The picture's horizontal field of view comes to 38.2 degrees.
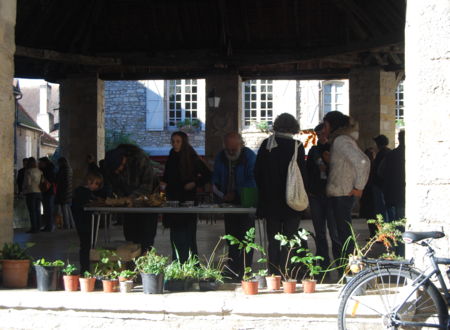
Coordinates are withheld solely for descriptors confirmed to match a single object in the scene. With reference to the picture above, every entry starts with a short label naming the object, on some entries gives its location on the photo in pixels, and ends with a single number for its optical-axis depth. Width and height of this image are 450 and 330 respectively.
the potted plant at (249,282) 4.91
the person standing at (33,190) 11.60
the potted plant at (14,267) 5.08
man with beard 6.41
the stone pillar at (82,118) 13.68
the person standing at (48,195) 11.96
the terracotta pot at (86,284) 5.01
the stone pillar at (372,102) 12.89
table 5.83
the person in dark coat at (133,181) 6.55
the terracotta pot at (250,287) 4.90
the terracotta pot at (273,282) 5.05
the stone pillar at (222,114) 13.70
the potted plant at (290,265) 4.94
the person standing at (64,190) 11.87
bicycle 3.97
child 6.10
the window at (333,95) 24.81
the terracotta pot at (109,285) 4.98
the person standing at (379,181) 7.66
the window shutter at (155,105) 24.98
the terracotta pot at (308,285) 4.93
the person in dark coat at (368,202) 7.99
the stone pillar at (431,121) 4.36
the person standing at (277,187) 5.66
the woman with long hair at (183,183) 6.41
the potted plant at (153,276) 4.90
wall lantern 13.57
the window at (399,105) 23.48
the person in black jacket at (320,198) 6.11
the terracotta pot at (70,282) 5.01
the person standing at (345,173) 5.80
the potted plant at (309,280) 4.93
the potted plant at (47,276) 4.99
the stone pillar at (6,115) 5.14
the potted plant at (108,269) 4.99
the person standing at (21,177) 12.54
